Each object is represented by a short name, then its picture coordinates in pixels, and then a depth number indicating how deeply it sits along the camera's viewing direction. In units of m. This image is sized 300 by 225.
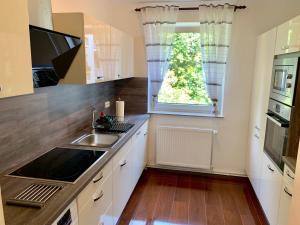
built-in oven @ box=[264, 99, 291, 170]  1.95
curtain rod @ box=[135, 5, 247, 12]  2.89
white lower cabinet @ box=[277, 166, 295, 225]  1.75
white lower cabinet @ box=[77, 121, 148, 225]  1.50
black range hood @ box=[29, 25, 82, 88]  1.37
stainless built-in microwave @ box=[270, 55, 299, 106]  1.85
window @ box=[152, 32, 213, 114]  3.26
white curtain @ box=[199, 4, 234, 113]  2.89
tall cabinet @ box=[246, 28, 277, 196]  2.44
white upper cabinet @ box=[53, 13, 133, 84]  1.81
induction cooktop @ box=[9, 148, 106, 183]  1.50
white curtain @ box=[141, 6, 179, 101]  3.03
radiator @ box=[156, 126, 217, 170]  3.27
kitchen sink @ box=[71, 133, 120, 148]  2.33
